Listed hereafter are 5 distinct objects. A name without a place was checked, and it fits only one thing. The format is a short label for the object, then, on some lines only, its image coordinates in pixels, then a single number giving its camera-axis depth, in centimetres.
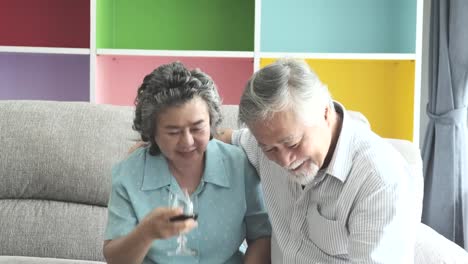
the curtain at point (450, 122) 311
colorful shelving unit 349
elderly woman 177
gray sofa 244
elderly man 157
